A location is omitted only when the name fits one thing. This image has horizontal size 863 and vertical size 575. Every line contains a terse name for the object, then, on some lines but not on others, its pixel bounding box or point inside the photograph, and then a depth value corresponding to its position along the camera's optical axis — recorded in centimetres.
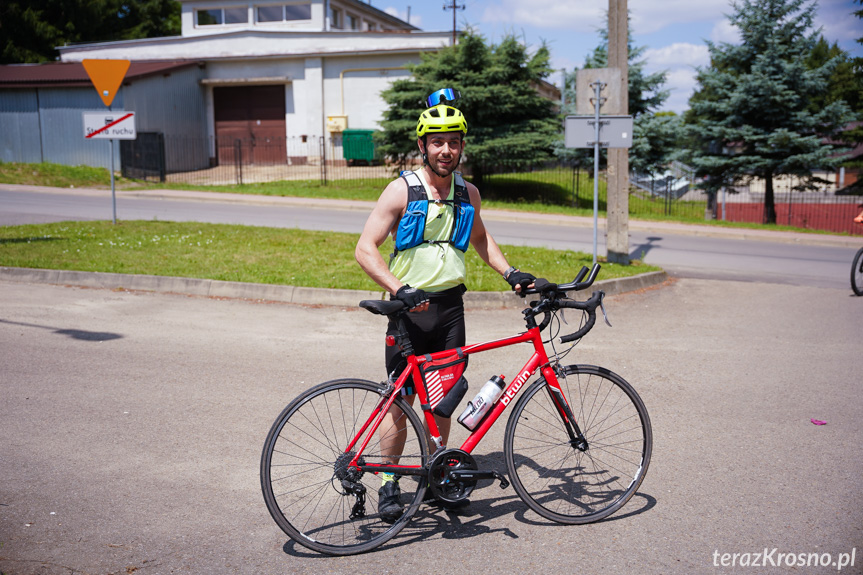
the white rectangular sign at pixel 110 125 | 1466
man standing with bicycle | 390
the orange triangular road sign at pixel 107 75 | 1439
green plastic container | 3384
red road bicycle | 377
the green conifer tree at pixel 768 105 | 2377
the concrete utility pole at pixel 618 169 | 1231
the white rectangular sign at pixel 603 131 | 1169
